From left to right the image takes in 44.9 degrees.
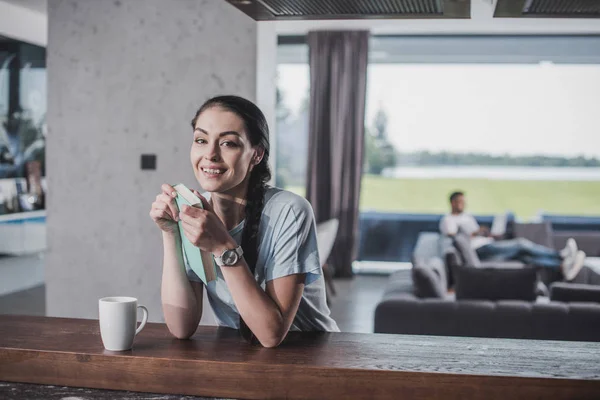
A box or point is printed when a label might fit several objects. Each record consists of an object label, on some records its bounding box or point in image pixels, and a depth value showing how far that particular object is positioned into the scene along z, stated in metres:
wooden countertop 1.50
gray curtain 8.36
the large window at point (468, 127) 8.76
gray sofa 3.98
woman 1.72
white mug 1.65
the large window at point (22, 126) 6.53
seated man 6.33
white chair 6.47
